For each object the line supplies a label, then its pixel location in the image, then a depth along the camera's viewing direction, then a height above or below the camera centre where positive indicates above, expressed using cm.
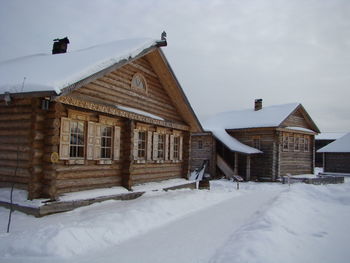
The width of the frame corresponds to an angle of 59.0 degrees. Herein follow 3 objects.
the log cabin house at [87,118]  843 +91
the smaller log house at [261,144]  2339 +53
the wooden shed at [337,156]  2930 -28
